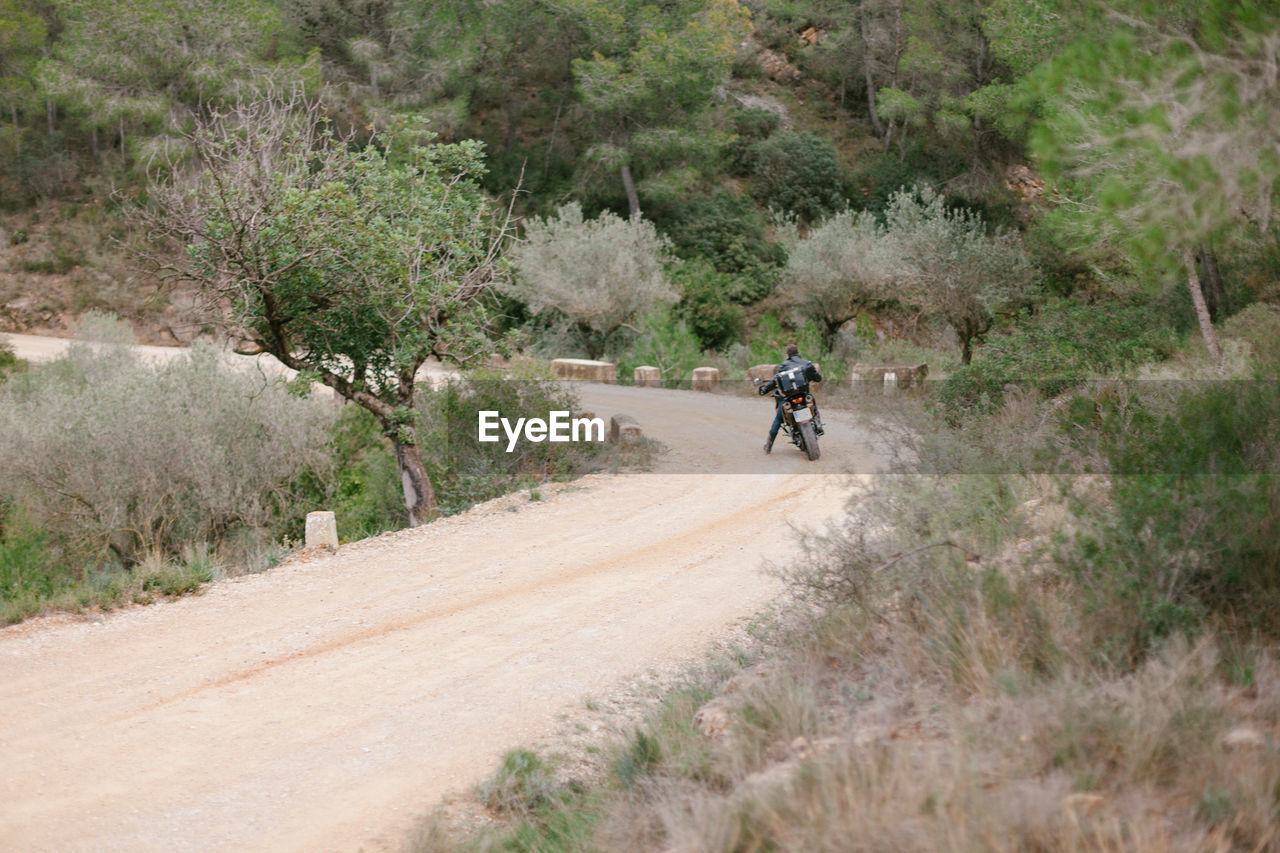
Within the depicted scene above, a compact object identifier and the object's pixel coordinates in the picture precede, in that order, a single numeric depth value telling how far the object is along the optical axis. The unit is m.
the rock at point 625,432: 15.18
